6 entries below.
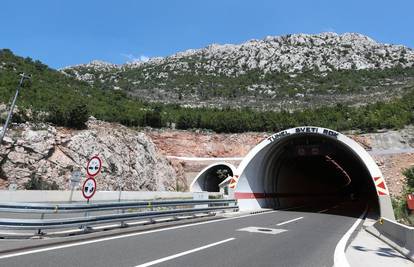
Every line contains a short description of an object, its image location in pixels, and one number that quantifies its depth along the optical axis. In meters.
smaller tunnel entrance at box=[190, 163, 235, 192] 44.88
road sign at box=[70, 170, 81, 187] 12.76
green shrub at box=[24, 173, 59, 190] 30.56
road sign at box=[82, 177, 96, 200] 11.79
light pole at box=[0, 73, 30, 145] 23.40
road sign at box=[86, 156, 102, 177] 12.09
